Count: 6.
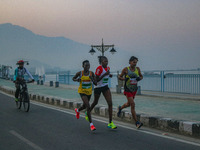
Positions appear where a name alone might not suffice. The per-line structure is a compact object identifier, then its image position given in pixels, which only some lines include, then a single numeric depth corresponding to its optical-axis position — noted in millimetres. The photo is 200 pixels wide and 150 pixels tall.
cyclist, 9602
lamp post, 20891
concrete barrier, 5936
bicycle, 9422
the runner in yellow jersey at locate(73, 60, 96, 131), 6597
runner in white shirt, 6688
